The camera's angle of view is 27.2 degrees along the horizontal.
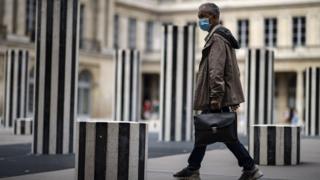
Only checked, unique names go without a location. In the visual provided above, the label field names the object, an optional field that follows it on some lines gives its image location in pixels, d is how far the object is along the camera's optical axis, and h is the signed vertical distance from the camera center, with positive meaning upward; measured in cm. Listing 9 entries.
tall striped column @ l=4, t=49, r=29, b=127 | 2634 +27
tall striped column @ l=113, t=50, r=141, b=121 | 2539 +33
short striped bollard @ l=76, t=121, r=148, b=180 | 730 -63
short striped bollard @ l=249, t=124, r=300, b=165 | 1106 -80
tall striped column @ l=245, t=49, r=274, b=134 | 2183 +40
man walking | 752 +10
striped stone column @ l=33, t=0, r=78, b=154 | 1242 +29
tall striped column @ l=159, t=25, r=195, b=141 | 1848 +30
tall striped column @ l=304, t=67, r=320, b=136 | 2491 -19
